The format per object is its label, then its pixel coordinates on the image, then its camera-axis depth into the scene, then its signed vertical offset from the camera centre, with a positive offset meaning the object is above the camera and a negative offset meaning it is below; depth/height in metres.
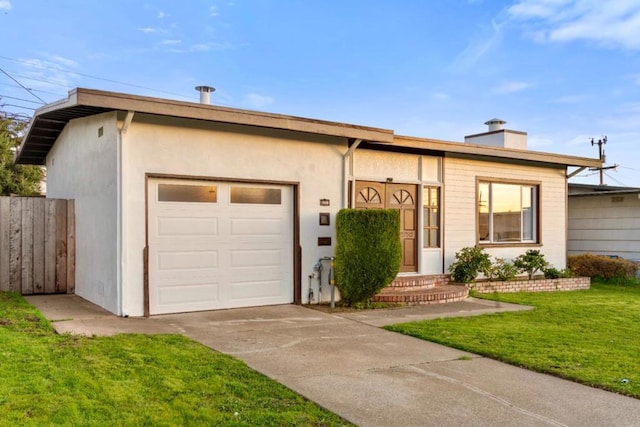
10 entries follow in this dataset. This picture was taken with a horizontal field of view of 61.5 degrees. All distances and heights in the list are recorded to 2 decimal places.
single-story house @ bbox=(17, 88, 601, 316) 7.80 +0.45
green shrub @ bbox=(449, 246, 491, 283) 11.73 -1.03
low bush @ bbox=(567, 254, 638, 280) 14.19 -1.32
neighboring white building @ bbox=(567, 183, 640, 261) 15.15 -0.10
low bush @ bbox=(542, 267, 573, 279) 13.05 -1.36
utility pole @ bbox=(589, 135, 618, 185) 30.93 +4.33
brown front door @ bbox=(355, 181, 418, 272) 11.09 +0.28
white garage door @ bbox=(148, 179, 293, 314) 8.14 -0.42
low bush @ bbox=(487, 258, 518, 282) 12.37 -1.24
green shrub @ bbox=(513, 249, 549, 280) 12.87 -1.07
